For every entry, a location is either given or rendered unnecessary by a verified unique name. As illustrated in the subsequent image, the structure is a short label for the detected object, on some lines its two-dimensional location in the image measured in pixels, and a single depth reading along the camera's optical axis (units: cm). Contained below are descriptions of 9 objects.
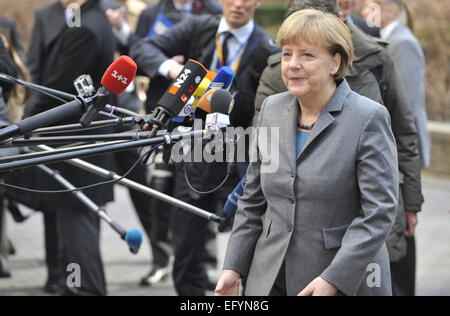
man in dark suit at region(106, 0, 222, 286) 1320
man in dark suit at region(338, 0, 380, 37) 1032
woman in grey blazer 602
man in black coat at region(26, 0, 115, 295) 1087
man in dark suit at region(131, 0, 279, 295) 1002
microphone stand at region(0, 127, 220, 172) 561
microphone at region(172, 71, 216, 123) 680
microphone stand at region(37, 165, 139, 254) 813
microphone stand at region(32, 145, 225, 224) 728
